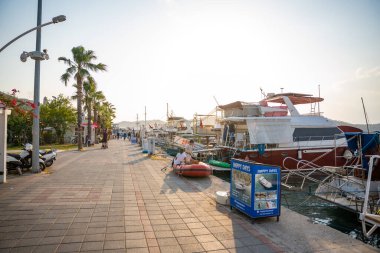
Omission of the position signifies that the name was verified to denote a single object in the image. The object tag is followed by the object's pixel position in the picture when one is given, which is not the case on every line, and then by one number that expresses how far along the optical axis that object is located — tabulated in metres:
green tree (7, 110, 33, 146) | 28.86
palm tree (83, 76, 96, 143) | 27.42
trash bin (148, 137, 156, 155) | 21.70
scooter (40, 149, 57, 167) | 13.42
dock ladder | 5.55
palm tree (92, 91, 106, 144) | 39.69
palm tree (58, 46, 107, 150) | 25.69
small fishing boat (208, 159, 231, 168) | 15.74
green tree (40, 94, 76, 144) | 33.03
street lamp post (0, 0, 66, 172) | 11.63
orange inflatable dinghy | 11.42
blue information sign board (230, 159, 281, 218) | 5.93
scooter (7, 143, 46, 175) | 11.33
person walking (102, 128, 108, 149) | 28.24
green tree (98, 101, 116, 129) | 53.03
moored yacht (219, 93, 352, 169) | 16.06
